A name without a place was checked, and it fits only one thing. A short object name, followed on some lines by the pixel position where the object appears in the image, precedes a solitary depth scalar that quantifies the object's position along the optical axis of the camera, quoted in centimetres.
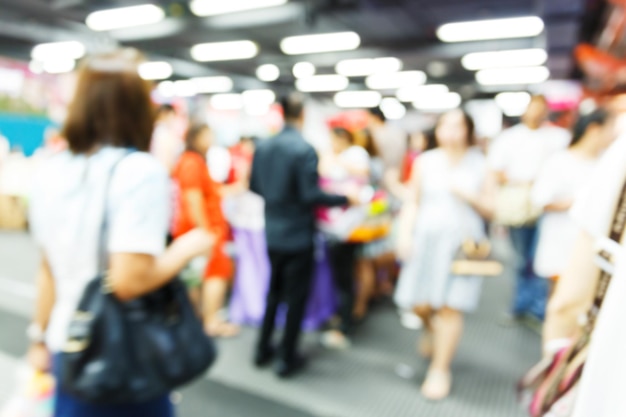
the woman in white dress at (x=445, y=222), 236
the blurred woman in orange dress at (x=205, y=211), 289
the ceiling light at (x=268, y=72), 1323
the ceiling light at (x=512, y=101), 1489
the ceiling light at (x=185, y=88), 1481
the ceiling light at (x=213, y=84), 1427
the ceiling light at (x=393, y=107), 1756
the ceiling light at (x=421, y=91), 1473
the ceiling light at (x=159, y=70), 1202
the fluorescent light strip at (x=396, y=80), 1284
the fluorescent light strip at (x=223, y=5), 593
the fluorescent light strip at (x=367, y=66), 1084
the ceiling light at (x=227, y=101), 1703
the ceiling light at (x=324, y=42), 822
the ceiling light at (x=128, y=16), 677
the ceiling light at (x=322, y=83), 1359
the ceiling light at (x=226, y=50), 998
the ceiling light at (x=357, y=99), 1627
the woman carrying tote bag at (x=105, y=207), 100
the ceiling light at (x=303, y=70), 1184
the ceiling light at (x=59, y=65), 1049
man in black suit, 253
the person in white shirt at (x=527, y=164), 348
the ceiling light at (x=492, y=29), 657
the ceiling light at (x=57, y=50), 904
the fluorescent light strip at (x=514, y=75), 1069
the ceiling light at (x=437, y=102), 1628
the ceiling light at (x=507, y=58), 891
